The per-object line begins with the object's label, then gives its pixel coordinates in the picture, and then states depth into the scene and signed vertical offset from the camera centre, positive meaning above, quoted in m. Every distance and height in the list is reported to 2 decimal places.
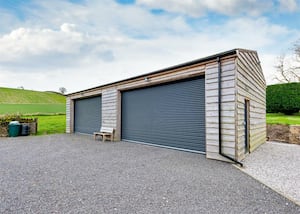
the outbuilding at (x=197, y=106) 5.01 +0.27
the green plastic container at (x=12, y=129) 10.95 -0.94
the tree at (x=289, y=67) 17.59 +4.67
